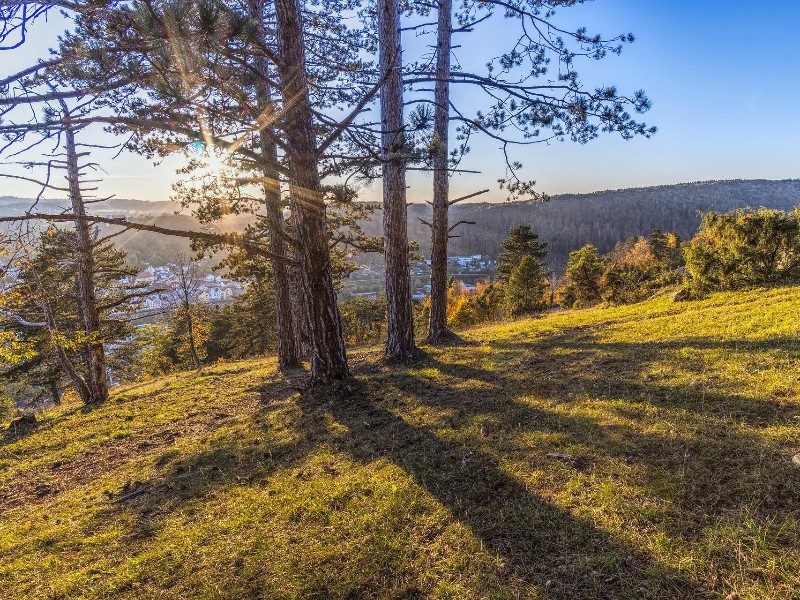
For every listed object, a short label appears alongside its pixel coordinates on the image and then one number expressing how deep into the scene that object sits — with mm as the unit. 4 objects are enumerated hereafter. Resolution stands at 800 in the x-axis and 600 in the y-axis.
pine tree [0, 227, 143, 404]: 7422
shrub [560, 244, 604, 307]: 26312
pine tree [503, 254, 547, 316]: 28953
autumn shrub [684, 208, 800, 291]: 9555
